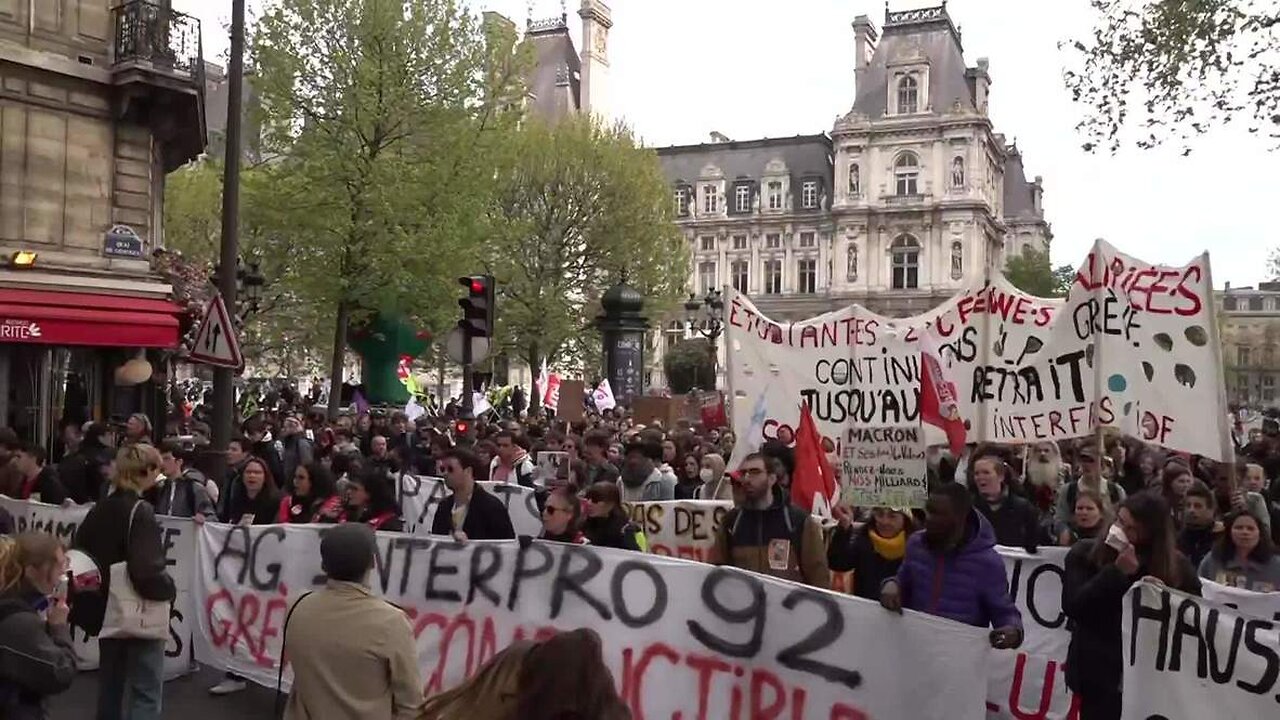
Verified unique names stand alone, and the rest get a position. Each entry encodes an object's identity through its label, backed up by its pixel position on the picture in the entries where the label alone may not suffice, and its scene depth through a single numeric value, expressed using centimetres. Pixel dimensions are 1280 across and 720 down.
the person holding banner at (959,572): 514
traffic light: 1130
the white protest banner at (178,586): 780
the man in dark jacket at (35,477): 893
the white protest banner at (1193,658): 495
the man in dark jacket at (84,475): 988
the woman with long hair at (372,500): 727
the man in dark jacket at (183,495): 820
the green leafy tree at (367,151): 2506
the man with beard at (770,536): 606
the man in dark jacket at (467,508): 714
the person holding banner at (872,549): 649
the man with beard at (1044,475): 1055
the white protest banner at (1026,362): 819
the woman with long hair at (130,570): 566
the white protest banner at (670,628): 514
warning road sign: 1023
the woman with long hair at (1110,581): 497
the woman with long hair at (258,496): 814
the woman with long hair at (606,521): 638
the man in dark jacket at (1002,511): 743
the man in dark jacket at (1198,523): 713
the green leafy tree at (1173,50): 1546
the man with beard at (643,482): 999
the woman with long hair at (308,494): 797
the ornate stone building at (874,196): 7169
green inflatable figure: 2958
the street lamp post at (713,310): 2877
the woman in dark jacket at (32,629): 378
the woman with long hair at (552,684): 246
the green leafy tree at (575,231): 3984
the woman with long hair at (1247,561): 605
